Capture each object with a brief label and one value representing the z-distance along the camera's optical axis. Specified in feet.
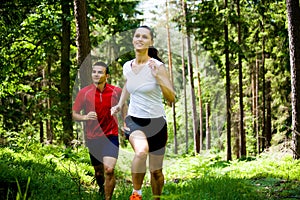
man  19.79
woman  16.44
